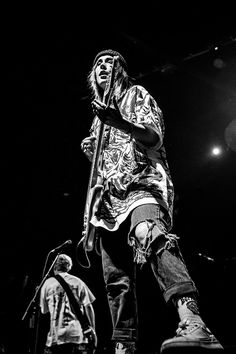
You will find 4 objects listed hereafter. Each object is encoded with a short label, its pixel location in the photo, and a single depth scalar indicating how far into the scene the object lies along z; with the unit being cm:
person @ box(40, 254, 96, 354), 487
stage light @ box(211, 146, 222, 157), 848
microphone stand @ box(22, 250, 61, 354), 469
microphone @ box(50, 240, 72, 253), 392
